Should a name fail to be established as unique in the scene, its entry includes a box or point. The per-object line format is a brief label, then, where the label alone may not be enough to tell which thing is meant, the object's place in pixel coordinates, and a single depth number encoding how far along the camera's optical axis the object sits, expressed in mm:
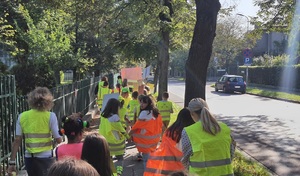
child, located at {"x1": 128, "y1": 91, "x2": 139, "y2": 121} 9508
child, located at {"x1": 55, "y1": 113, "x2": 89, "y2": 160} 3672
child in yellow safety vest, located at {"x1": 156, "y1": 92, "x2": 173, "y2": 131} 9594
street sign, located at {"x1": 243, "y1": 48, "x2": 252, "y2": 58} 30578
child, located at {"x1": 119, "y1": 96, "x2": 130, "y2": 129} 8586
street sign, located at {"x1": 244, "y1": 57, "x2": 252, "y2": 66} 30719
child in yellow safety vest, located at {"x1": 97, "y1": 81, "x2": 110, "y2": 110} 13547
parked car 32125
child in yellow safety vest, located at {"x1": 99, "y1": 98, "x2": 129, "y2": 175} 5969
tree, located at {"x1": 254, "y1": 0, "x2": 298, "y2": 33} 20078
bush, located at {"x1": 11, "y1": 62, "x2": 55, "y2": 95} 12086
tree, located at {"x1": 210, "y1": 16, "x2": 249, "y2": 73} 58875
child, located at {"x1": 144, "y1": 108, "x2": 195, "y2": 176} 4473
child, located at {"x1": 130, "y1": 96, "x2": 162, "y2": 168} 6496
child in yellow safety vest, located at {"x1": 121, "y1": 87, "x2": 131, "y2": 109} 10336
